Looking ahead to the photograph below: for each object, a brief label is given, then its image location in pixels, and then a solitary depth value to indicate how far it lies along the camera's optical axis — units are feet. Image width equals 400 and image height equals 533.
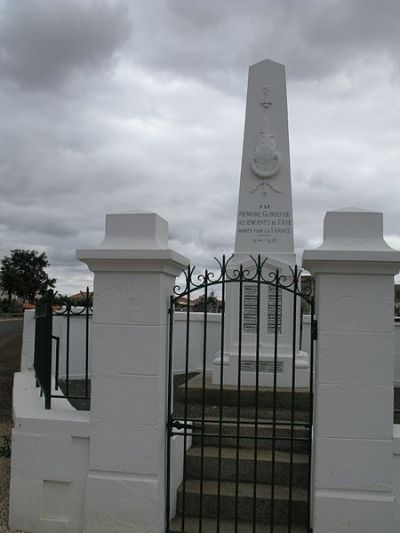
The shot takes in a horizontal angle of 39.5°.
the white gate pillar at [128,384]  13.84
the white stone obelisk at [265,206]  25.68
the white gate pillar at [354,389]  13.08
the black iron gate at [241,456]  14.28
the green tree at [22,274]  224.94
